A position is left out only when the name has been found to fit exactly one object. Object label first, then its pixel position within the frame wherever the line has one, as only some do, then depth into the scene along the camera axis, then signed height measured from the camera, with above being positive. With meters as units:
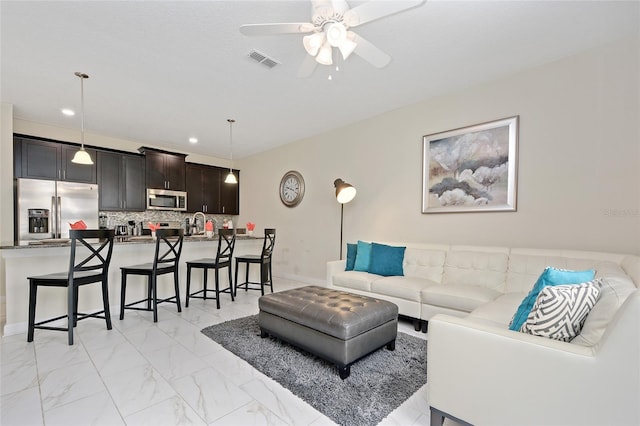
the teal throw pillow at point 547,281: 1.51 -0.39
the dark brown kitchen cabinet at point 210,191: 6.30 +0.40
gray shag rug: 1.71 -1.20
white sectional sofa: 1.04 -0.68
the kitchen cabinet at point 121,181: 5.05 +0.48
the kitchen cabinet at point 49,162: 4.29 +0.71
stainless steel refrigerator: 4.19 +0.00
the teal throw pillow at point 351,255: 3.83 -0.63
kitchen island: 2.76 -0.75
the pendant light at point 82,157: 3.39 +0.60
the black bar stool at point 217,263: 3.63 -0.72
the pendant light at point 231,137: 4.54 +1.36
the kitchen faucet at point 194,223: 6.41 -0.34
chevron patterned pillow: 1.26 -0.45
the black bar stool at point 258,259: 4.19 -0.75
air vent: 2.69 +1.47
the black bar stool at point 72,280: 2.52 -0.66
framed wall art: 3.07 +0.49
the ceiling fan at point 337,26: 1.71 +1.21
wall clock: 5.45 +0.40
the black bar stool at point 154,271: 3.12 -0.71
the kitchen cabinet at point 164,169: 5.60 +0.79
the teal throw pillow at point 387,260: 3.48 -0.63
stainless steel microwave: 5.62 +0.17
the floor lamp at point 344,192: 4.08 +0.25
